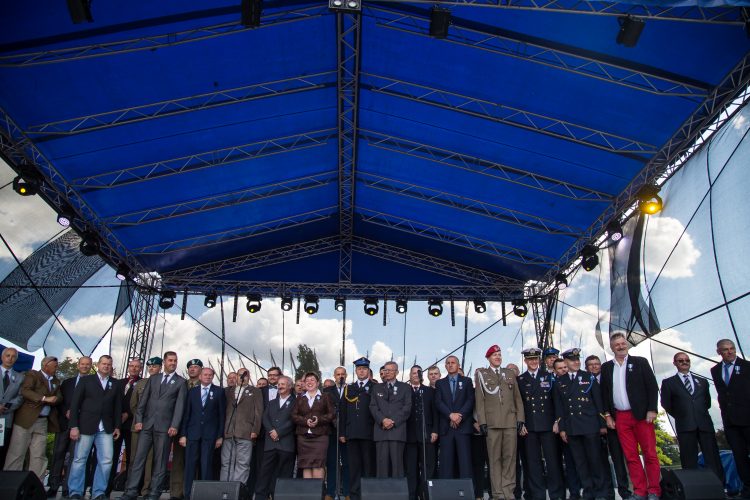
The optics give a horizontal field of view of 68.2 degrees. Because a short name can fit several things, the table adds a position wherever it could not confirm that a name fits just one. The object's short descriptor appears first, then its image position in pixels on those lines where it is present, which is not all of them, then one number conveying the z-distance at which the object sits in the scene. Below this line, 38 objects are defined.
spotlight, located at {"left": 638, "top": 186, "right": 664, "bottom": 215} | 7.95
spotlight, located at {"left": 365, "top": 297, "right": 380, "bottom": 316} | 13.16
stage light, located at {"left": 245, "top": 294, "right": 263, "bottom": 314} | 12.95
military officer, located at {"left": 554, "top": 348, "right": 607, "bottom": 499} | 4.98
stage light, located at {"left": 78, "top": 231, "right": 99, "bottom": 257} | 9.49
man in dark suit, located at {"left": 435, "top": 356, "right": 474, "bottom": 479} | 5.29
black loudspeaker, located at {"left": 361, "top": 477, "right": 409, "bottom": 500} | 4.07
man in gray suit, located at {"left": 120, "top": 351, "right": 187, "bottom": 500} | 5.23
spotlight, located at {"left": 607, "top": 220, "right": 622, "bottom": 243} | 9.02
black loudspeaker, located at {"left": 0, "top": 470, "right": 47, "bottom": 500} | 3.60
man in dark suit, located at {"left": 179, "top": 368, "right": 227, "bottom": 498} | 5.38
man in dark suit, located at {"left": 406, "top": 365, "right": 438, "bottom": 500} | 5.56
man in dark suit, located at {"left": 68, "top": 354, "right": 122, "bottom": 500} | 5.18
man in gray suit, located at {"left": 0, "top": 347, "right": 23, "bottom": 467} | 5.18
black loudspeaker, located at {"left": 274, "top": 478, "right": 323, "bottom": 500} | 4.07
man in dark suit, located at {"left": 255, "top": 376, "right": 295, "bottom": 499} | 5.34
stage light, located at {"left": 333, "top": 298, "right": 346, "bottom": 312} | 13.25
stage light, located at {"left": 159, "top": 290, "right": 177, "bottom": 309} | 12.56
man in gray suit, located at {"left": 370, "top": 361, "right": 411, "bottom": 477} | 5.29
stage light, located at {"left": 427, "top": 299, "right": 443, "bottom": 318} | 13.11
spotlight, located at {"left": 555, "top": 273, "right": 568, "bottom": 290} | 11.34
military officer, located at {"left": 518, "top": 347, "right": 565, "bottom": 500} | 5.14
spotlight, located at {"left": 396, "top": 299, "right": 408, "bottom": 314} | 13.18
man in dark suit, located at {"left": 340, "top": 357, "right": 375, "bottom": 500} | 5.56
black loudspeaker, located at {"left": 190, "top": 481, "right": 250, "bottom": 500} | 4.20
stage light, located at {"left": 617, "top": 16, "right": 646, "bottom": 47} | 5.49
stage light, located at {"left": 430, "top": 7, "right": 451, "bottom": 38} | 5.71
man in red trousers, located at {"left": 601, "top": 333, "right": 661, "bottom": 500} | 4.61
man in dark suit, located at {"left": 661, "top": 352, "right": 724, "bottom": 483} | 4.91
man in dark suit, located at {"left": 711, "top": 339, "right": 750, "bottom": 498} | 4.79
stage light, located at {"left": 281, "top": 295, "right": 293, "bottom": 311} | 12.91
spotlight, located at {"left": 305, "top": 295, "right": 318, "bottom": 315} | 13.09
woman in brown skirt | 5.22
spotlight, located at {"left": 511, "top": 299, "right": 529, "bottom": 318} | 12.70
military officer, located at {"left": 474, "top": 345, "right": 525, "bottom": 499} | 5.14
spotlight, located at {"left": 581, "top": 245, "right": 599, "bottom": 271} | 9.83
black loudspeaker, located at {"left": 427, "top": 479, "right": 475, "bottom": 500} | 4.14
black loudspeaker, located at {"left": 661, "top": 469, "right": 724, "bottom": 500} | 3.97
